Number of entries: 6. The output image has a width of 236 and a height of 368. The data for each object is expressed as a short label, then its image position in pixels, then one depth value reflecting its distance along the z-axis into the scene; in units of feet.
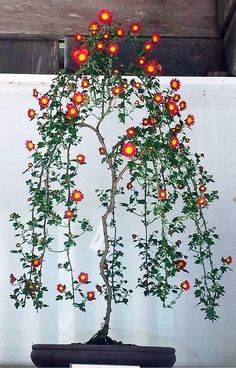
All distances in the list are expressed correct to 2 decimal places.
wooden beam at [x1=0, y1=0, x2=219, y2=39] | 8.54
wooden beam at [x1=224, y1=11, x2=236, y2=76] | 8.02
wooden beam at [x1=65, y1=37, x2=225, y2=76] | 8.50
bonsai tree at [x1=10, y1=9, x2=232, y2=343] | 5.97
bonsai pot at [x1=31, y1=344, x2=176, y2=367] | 5.67
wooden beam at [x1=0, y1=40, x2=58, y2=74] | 8.52
